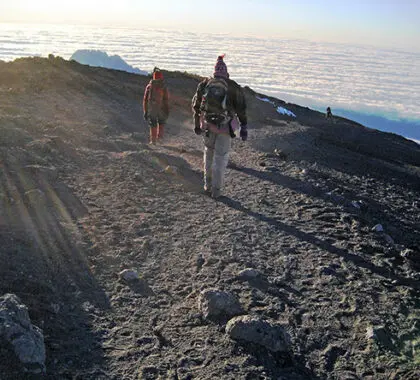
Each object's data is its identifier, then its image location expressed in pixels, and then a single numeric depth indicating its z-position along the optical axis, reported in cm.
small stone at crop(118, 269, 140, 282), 457
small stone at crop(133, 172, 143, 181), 820
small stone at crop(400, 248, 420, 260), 549
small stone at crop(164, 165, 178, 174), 876
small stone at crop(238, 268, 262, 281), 473
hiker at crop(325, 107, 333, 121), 3469
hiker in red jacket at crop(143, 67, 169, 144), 1143
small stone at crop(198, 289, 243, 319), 399
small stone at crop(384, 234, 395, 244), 602
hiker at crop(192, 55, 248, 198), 677
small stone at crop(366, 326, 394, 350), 371
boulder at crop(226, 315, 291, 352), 351
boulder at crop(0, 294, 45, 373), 293
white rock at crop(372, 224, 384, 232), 631
